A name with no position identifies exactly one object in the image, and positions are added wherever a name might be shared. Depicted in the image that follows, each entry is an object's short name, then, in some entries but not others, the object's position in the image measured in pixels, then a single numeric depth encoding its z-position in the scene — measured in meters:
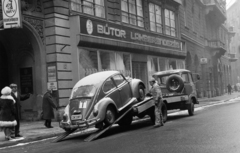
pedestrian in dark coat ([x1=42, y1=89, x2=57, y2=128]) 14.16
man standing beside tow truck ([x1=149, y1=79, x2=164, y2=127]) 12.11
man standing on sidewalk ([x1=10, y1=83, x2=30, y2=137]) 11.38
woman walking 10.80
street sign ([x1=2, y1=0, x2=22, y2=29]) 14.27
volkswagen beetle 10.59
